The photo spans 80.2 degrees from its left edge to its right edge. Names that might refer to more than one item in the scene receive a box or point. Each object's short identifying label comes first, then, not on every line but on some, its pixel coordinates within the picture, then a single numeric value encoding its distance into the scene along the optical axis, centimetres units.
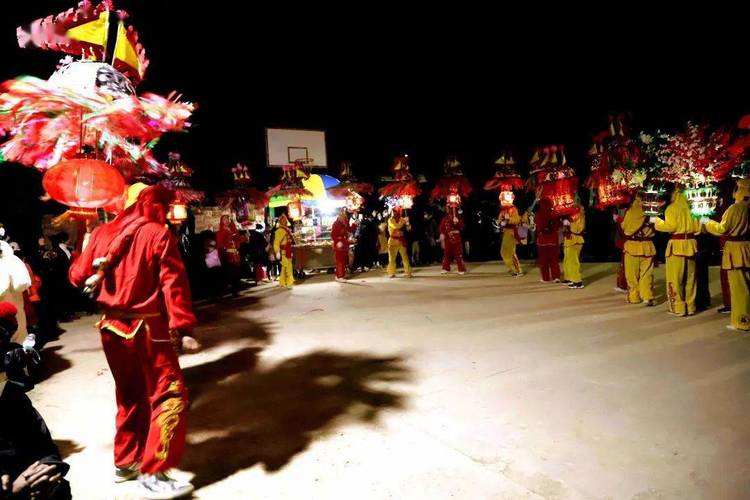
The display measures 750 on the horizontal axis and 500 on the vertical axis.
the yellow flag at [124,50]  388
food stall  1459
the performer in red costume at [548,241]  1000
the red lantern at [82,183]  303
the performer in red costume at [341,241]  1231
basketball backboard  1673
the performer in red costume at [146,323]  262
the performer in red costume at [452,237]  1242
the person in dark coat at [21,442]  157
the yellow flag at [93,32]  370
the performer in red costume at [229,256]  1109
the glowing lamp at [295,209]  1254
